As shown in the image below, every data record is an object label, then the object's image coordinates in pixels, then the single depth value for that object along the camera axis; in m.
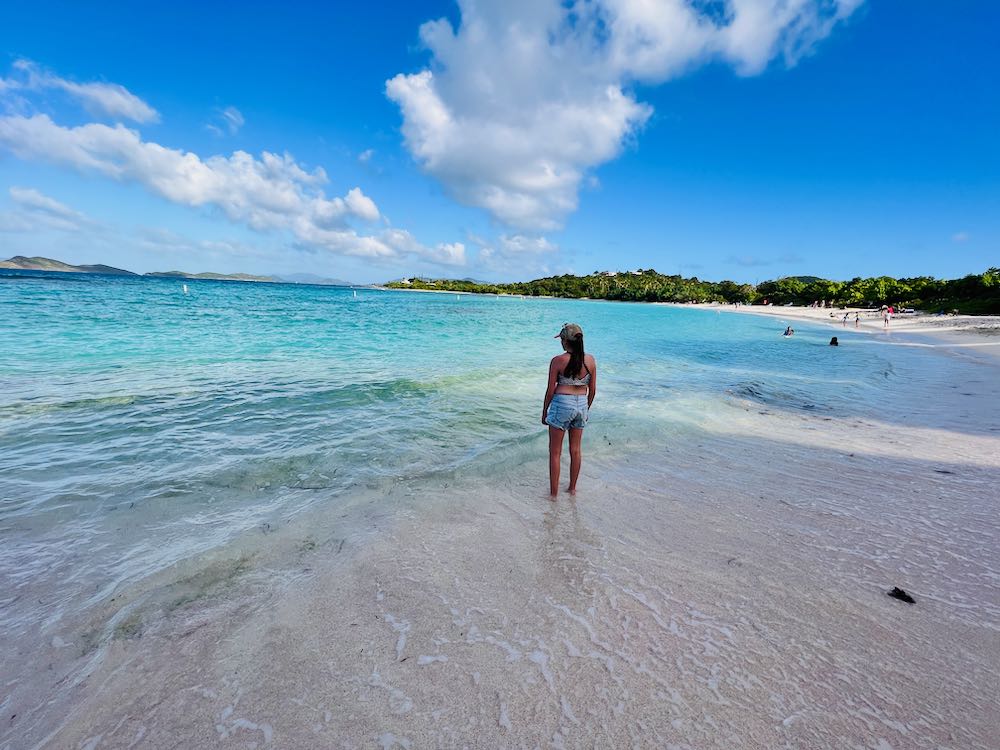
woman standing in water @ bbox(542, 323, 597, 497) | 5.75
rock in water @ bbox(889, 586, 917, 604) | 3.88
